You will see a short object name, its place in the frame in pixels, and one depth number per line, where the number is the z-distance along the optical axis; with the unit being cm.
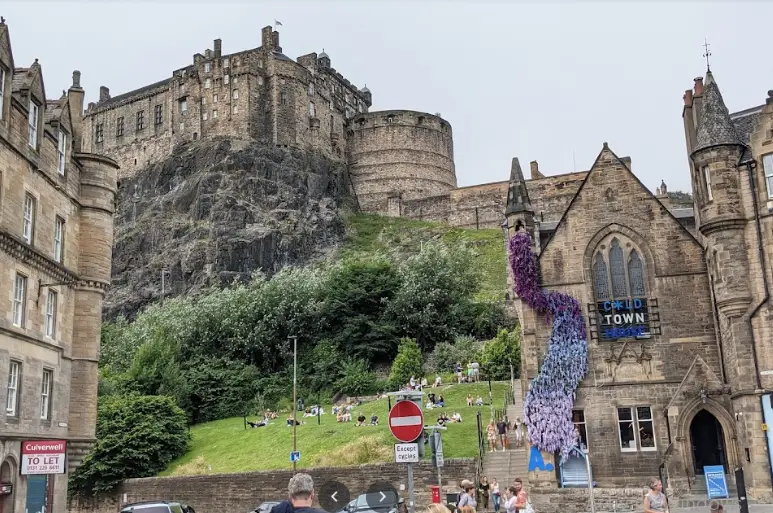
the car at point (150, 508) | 2043
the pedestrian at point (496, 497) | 2597
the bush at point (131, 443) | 4238
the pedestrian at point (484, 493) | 2717
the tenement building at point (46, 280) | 2389
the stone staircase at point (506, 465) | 3064
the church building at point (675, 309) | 2692
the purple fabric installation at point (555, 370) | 2952
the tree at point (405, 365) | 5136
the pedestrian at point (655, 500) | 1414
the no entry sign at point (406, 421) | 1104
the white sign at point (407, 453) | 1129
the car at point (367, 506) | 2117
